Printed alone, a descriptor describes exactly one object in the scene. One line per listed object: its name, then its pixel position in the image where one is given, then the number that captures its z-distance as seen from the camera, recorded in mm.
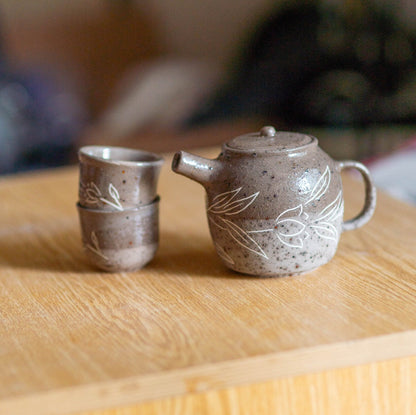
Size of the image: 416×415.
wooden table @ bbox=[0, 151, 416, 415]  525
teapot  661
